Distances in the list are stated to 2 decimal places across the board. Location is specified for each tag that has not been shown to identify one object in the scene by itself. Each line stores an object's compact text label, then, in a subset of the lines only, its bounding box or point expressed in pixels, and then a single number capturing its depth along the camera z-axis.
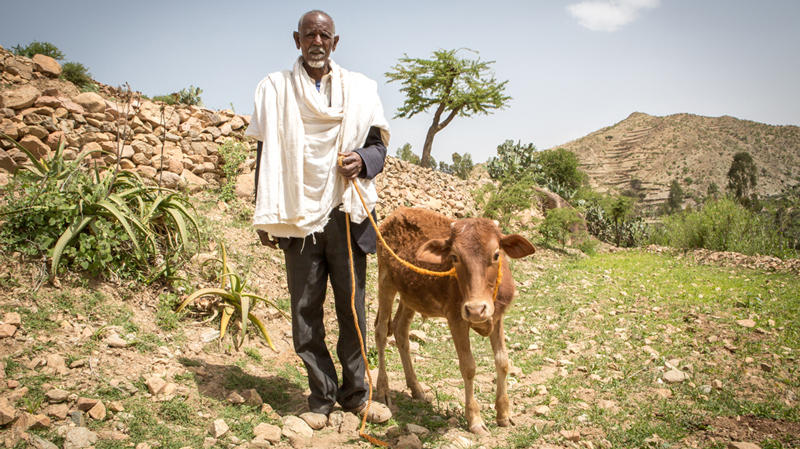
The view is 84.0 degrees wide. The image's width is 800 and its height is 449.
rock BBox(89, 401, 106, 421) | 2.97
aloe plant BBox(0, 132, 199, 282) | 4.34
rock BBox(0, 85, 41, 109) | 7.44
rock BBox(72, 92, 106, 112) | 8.45
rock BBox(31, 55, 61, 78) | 8.79
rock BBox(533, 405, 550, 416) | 3.83
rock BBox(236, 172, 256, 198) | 9.01
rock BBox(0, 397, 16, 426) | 2.67
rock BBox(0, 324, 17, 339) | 3.46
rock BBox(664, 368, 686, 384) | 4.36
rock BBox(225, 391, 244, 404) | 3.58
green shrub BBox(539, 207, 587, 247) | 14.91
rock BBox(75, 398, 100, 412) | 3.01
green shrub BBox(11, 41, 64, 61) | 12.03
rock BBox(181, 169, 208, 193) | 8.45
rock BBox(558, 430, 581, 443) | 3.31
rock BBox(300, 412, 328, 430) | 3.38
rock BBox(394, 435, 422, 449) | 3.15
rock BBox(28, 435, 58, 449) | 2.61
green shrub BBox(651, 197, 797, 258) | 12.81
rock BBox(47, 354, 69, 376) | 3.34
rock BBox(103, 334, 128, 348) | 3.81
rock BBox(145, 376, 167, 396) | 3.40
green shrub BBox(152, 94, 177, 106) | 10.70
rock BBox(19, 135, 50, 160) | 7.00
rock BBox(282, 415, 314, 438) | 3.22
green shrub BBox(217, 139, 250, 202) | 8.91
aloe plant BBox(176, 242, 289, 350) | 4.68
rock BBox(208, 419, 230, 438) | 3.07
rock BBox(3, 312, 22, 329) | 3.58
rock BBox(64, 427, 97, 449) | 2.68
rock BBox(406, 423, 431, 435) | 3.43
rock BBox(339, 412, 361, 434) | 3.43
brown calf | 3.33
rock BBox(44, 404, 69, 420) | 2.91
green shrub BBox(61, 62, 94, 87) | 10.88
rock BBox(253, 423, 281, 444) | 3.12
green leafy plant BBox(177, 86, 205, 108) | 11.80
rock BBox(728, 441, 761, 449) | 2.99
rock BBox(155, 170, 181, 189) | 8.17
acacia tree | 22.83
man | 3.31
